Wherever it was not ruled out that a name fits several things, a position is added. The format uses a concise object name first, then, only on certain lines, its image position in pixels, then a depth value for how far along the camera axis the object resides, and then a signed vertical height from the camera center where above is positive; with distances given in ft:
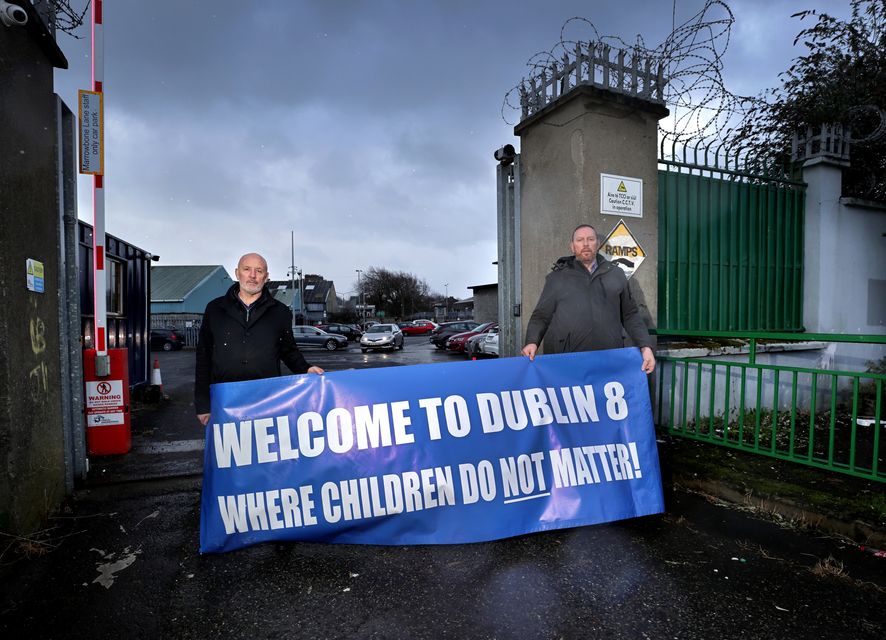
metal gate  18.47 +2.39
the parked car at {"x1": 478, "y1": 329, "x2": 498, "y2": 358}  56.85 -4.86
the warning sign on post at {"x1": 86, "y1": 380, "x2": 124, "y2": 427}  15.99 -3.35
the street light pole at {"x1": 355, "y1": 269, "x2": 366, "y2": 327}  214.36 +0.91
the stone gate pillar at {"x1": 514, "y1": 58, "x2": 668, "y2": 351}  16.14 +4.73
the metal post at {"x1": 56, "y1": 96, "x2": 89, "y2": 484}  12.36 -0.03
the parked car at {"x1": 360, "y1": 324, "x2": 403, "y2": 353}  78.89 -5.63
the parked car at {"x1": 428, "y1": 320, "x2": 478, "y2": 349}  84.60 -4.84
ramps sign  16.31 +1.90
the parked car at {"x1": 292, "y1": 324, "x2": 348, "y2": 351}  82.48 -5.98
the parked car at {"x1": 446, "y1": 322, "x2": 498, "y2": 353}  70.13 -5.13
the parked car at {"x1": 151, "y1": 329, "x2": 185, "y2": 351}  84.28 -6.51
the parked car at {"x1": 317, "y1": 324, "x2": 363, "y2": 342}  106.63 -6.07
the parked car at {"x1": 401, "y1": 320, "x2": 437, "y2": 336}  146.20 -7.35
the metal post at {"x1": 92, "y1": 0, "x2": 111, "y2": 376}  14.49 +2.00
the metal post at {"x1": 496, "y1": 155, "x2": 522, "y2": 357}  18.53 +1.81
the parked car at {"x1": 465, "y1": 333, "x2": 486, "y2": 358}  61.29 -5.25
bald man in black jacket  10.94 -0.75
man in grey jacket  12.56 -0.01
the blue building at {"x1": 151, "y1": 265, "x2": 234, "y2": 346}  126.00 +3.42
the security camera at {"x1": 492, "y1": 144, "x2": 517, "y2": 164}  18.42 +5.81
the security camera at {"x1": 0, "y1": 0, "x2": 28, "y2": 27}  9.53 +5.81
